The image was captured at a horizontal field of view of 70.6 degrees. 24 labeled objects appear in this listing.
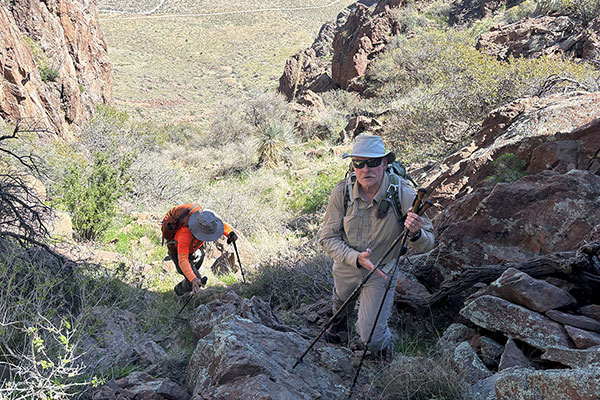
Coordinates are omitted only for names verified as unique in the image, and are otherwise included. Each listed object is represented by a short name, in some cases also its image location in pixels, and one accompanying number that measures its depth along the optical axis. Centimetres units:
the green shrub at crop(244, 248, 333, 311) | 502
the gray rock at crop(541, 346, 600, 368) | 213
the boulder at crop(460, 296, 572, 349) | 259
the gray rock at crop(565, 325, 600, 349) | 239
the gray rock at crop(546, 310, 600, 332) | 258
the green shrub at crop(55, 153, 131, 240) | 806
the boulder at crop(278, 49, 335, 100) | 3127
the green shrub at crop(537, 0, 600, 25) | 1598
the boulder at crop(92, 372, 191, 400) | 256
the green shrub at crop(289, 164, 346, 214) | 1045
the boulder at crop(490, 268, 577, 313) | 283
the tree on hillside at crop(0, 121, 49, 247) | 395
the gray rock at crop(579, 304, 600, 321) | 275
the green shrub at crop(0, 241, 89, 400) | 249
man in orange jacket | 462
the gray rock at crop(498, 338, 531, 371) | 262
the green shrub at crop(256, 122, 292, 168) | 1562
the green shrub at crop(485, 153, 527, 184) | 495
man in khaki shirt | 308
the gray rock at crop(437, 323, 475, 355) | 322
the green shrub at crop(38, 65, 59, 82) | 1531
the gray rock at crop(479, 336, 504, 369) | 288
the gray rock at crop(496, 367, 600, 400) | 186
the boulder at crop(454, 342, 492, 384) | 272
